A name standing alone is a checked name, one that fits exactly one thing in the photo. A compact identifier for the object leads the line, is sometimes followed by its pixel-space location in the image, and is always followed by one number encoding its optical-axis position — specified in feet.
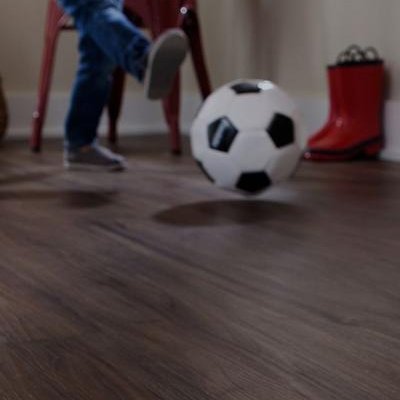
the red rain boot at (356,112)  10.10
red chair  10.65
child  8.44
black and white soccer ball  7.81
